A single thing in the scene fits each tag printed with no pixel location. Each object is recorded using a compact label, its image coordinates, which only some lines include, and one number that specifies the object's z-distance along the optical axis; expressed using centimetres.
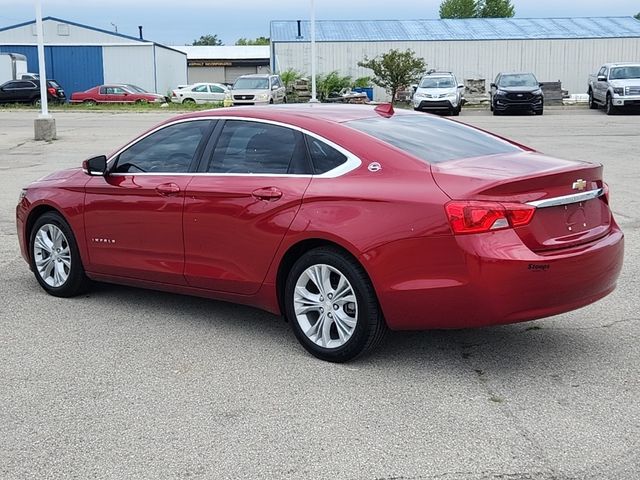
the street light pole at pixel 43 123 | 2317
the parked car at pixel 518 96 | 3438
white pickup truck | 3272
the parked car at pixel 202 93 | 4603
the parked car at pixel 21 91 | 4503
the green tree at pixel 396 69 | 4675
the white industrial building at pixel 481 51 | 5419
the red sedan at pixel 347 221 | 477
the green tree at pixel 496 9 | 11538
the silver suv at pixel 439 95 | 3478
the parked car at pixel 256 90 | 3750
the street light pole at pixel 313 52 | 3665
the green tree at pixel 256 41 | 14589
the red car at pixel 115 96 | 4547
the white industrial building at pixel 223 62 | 9181
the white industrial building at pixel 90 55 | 6016
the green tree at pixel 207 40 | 18812
